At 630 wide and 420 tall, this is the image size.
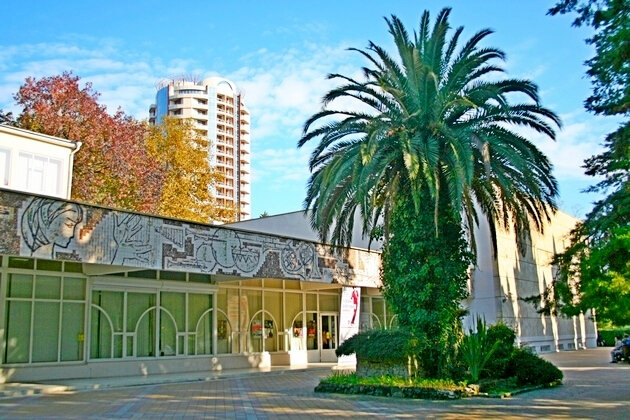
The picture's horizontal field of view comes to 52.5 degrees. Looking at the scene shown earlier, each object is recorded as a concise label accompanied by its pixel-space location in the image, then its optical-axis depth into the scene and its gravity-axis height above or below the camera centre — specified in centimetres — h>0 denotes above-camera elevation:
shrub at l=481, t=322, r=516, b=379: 1775 -98
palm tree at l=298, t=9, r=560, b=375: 1705 +428
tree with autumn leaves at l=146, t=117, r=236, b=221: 4612 +1113
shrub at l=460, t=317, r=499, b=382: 1670 -95
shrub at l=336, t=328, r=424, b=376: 1688 -85
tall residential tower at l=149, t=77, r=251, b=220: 12100 +3899
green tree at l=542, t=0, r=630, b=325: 1150 +327
